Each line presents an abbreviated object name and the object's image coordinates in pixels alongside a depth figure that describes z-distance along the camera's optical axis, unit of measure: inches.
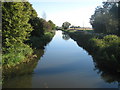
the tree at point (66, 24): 2987.3
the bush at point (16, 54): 268.7
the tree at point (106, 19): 655.1
